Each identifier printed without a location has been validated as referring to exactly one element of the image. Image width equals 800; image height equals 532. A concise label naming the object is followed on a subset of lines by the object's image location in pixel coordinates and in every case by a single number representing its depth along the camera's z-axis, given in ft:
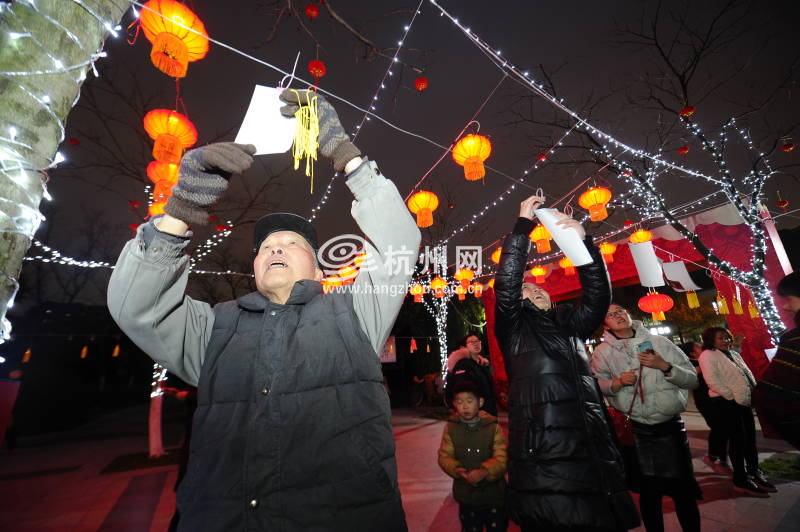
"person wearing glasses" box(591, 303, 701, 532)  9.40
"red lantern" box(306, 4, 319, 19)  14.21
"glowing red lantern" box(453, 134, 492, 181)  17.98
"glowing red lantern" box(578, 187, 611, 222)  23.24
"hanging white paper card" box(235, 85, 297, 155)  5.59
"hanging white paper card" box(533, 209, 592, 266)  8.34
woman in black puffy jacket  6.76
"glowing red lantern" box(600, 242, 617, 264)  33.01
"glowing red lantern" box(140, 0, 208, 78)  11.11
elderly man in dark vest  3.97
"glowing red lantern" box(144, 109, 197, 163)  15.88
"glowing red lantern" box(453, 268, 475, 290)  40.83
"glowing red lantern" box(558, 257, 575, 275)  36.25
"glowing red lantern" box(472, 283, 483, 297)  48.09
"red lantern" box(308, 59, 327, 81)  17.29
